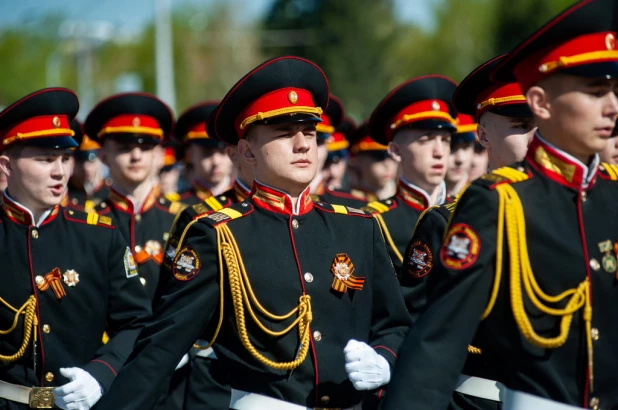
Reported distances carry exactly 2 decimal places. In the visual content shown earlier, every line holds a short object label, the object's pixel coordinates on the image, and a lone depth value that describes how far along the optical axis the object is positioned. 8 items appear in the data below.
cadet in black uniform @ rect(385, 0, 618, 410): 6.97
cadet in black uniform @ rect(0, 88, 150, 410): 10.63
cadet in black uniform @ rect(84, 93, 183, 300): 15.69
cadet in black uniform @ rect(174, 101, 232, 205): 18.95
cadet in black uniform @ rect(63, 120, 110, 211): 21.73
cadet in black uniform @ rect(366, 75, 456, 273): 13.27
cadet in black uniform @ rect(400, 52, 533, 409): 10.16
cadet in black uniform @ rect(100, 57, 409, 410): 8.72
